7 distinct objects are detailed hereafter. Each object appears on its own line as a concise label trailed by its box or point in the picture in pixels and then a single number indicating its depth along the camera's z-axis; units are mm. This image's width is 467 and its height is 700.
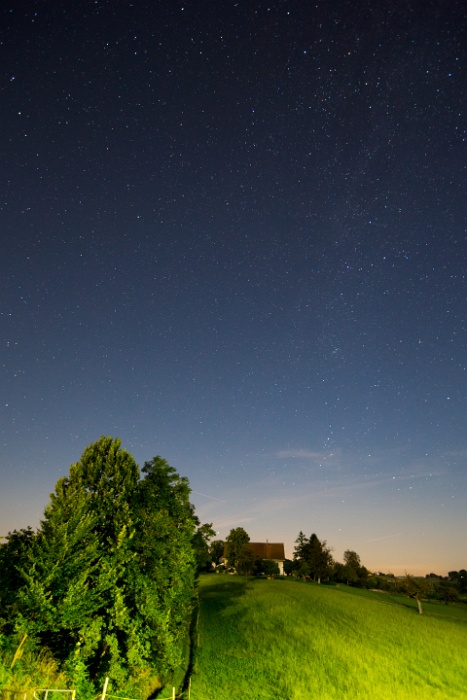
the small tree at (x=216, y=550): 105462
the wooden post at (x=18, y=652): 16656
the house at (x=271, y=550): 119750
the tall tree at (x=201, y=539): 38812
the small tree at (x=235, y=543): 90188
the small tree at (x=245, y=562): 86188
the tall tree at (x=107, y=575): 18700
